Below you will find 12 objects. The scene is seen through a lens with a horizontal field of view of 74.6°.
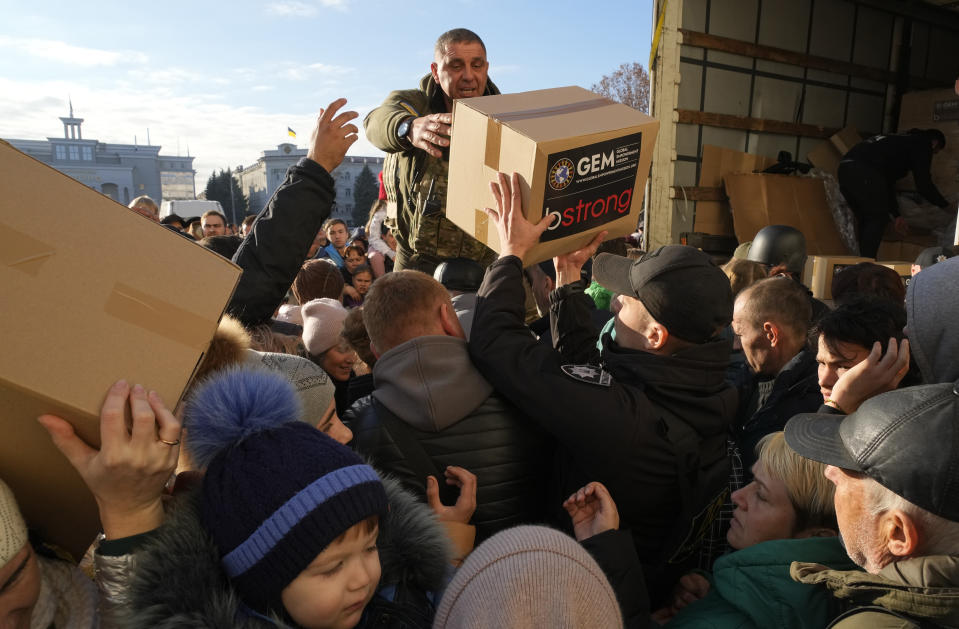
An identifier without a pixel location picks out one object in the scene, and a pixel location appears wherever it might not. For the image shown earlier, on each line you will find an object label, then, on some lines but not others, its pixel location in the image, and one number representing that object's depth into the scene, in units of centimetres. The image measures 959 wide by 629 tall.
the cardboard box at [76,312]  93
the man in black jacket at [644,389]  175
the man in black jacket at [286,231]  179
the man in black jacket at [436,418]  179
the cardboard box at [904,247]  771
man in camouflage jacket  271
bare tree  2503
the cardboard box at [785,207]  648
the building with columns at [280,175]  7281
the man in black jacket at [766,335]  282
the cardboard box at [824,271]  531
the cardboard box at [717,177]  647
